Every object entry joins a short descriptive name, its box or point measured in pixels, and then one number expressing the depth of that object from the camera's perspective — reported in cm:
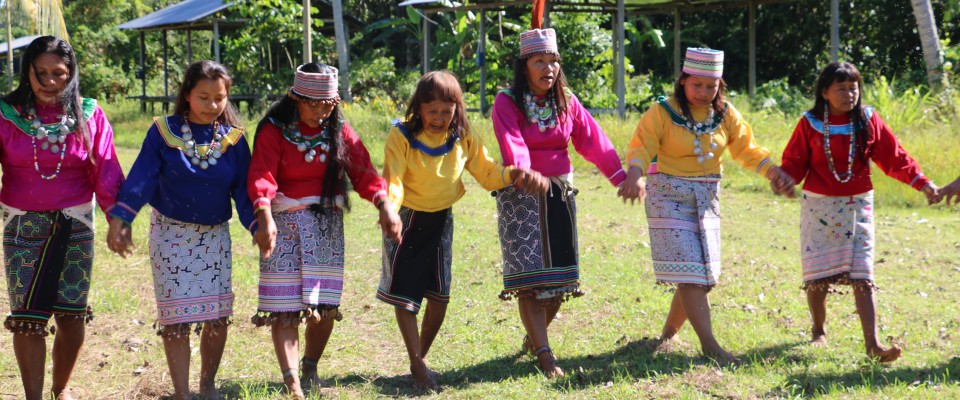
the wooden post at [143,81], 2611
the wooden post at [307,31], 1441
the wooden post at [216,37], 2223
